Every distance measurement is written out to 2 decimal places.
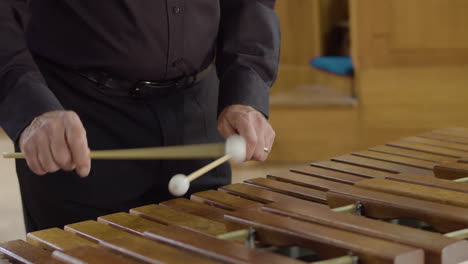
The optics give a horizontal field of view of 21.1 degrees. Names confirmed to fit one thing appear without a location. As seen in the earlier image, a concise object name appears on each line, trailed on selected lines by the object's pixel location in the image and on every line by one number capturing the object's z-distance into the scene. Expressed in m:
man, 2.05
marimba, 1.64
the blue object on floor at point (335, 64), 4.29
